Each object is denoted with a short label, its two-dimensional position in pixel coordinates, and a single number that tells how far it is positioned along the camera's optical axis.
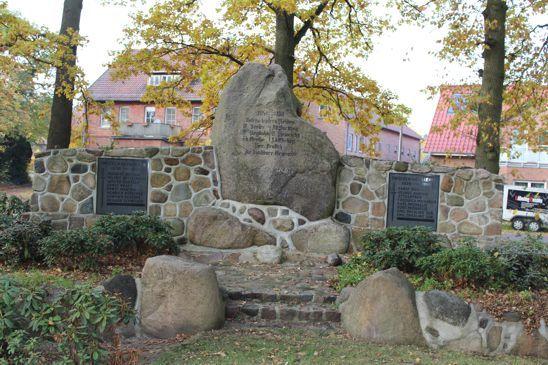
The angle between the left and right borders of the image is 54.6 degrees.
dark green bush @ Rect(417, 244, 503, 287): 6.34
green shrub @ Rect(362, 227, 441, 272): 7.24
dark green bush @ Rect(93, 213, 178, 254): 7.75
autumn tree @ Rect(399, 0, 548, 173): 11.48
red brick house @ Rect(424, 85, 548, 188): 29.14
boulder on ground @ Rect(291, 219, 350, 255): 9.05
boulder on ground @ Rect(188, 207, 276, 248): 8.84
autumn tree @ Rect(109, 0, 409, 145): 14.09
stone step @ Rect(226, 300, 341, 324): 6.11
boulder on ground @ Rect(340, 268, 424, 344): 5.61
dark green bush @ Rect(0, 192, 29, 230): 10.35
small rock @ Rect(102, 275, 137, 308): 5.77
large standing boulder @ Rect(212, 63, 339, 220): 9.07
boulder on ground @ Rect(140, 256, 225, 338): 5.61
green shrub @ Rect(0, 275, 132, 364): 4.23
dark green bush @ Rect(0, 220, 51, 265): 7.53
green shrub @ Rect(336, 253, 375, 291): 6.80
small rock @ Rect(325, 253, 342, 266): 8.48
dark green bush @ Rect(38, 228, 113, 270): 7.19
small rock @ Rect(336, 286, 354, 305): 6.23
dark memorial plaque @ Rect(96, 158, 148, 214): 9.45
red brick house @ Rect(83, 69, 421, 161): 37.19
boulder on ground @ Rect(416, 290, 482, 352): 5.68
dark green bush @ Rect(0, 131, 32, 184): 31.42
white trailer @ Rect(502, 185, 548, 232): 25.02
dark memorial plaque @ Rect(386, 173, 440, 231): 9.48
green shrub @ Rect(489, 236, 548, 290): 6.44
